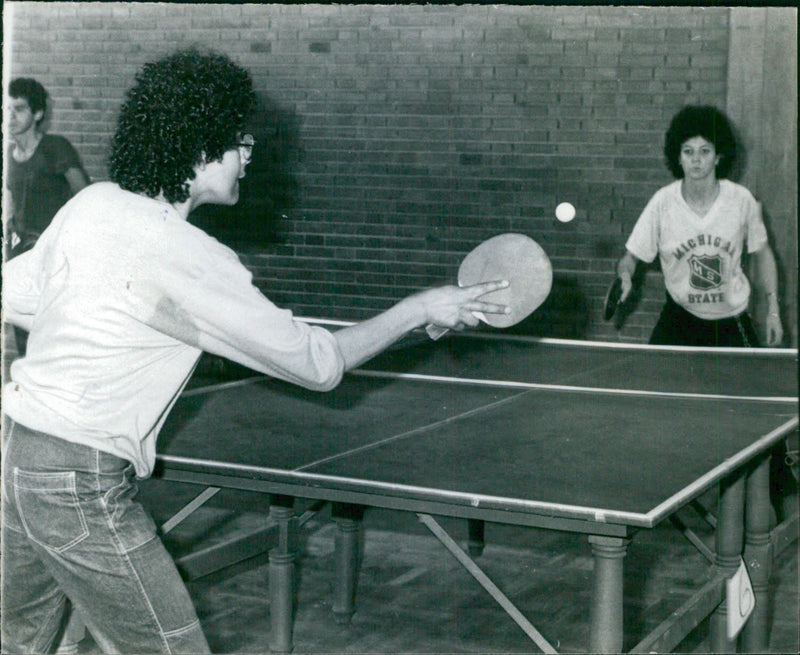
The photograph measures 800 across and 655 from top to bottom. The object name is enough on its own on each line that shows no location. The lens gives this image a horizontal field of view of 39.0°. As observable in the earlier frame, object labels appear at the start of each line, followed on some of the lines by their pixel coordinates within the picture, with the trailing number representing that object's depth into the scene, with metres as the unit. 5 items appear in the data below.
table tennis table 2.43
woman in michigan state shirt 5.24
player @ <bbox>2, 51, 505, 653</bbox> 2.04
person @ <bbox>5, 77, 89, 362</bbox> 6.49
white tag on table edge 3.11
